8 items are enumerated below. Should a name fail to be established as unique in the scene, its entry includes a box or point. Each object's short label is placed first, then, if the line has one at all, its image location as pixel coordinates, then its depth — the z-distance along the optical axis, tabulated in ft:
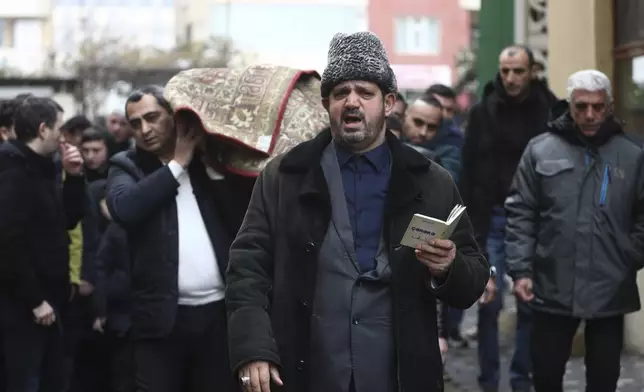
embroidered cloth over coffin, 20.39
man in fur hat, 14.82
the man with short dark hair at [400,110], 31.37
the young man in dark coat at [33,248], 24.73
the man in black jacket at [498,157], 29.04
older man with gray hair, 22.57
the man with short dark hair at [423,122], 28.99
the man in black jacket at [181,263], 20.63
